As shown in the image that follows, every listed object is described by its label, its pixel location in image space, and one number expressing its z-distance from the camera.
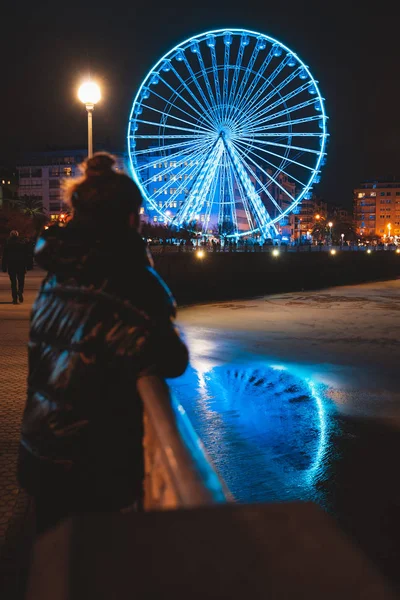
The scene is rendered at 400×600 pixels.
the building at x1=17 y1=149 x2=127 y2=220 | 137.75
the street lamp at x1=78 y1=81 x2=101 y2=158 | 17.16
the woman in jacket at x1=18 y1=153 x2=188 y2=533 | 2.21
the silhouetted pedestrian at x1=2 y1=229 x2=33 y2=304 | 17.73
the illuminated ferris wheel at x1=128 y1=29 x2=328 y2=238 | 33.03
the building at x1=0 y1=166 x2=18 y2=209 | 136.62
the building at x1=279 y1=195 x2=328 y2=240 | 169.50
